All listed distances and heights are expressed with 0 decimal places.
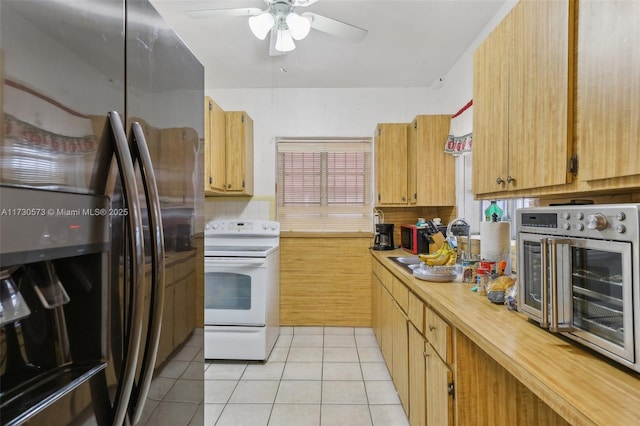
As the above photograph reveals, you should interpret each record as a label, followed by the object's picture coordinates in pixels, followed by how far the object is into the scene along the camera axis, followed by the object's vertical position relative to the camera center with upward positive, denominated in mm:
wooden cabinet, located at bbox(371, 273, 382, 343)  2888 -857
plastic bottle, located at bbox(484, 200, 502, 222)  1910 +19
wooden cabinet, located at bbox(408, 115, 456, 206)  2975 +485
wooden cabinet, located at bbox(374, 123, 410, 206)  3242 +546
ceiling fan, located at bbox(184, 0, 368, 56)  1979 +1252
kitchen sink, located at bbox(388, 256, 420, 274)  2208 -353
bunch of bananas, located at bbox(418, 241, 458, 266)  1891 -250
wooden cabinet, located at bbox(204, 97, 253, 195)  3004 +633
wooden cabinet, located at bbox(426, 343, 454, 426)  1200 -705
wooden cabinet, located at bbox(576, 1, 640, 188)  783 +341
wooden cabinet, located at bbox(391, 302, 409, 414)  1832 -858
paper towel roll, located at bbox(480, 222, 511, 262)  1682 -127
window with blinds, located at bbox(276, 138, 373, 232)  3594 +425
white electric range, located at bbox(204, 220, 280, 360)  2639 -750
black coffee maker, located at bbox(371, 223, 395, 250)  3229 -225
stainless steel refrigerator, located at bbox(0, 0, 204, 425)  519 +15
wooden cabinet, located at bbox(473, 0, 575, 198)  1037 +456
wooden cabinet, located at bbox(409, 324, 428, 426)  1508 -816
